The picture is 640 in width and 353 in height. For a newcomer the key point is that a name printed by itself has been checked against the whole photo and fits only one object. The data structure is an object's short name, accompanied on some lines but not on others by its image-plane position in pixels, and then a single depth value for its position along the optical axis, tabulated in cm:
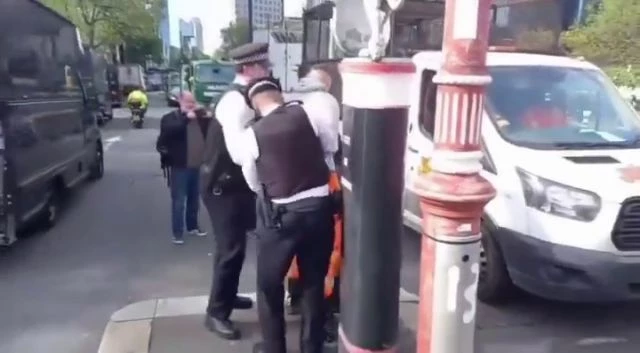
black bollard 299
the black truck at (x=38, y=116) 614
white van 439
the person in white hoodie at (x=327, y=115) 362
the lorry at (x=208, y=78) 2631
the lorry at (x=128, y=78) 3453
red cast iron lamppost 242
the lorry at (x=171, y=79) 4927
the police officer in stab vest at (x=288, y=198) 348
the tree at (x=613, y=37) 1602
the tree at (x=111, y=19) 3559
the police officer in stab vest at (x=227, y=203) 402
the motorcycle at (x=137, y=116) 2195
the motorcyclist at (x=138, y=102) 2209
